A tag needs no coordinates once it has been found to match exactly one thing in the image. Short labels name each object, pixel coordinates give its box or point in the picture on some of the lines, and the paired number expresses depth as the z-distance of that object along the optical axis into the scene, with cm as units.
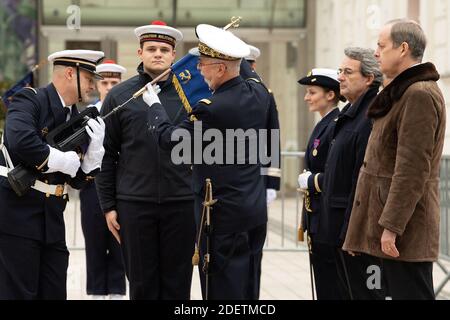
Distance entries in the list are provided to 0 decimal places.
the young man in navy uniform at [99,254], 1734
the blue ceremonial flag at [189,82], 1270
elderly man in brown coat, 998
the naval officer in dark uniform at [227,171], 1136
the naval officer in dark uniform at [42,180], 1181
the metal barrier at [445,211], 1887
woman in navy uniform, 1291
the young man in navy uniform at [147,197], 1337
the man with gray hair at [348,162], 1201
